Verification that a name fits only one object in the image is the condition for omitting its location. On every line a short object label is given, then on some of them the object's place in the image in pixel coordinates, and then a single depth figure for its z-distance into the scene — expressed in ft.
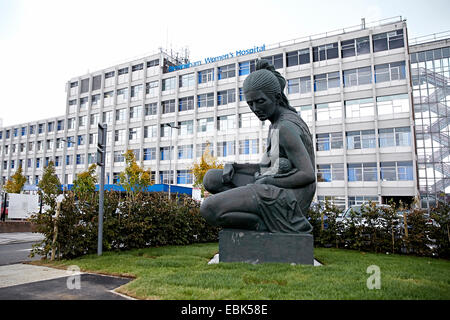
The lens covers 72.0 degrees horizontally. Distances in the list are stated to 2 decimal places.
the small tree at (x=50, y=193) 21.26
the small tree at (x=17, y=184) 144.87
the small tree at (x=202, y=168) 99.96
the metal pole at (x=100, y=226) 20.71
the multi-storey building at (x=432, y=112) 110.63
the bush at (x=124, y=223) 20.88
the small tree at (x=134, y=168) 100.22
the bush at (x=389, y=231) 23.73
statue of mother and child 16.35
